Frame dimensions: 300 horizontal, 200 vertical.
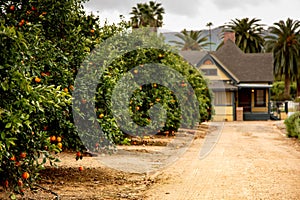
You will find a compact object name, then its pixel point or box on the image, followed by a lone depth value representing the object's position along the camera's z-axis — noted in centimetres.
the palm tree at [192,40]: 7606
